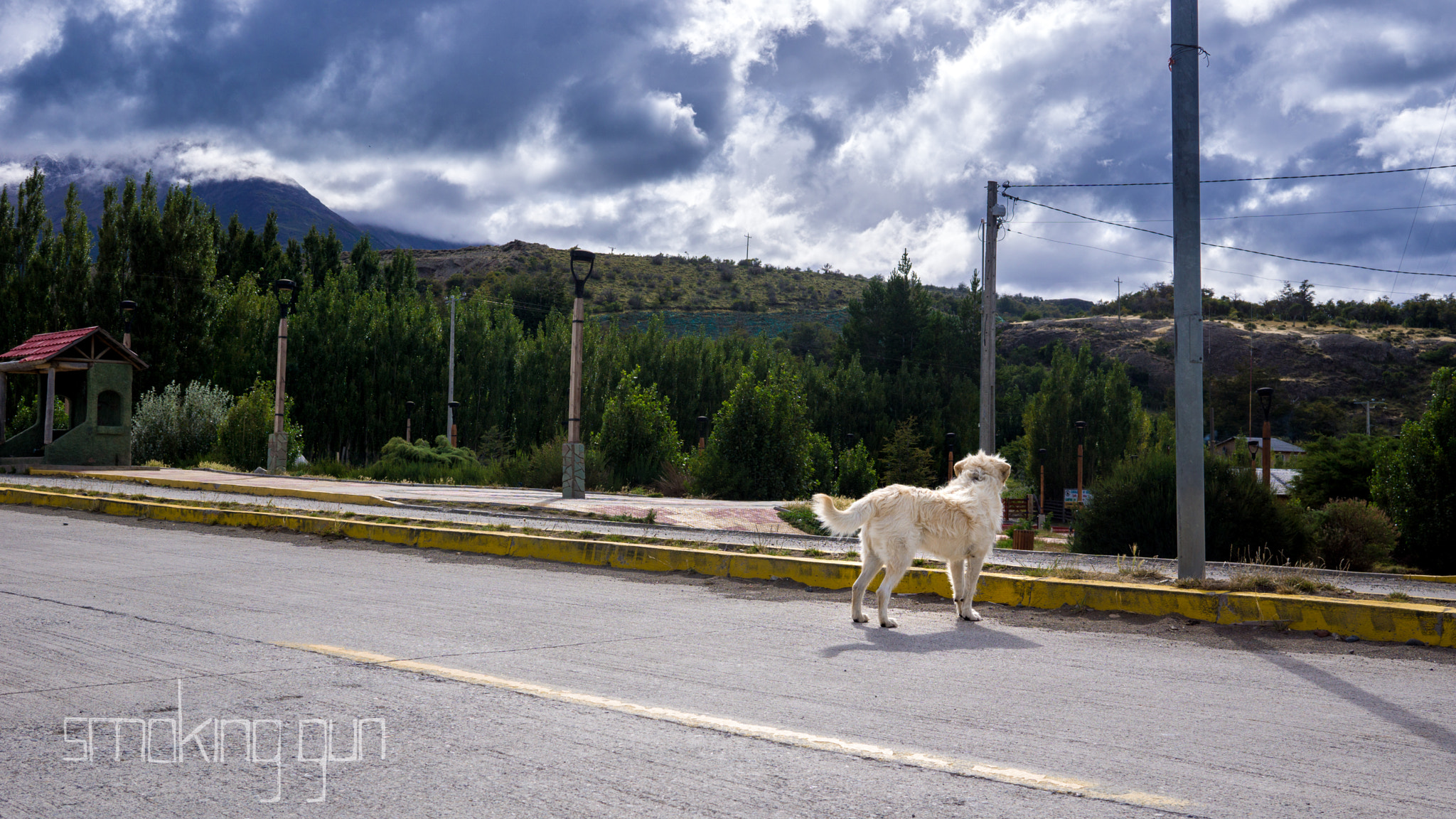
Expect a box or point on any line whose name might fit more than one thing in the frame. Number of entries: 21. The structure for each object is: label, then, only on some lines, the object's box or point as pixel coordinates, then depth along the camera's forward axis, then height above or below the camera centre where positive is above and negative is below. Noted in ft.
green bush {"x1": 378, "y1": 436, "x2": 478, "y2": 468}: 112.06 -0.78
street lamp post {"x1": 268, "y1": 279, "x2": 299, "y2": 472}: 98.02 +1.92
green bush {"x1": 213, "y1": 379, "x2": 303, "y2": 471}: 109.40 +1.21
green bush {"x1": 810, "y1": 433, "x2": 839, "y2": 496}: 93.71 -0.53
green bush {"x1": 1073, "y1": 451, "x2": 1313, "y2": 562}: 49.85 -2.82
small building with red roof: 94.07 +4.29
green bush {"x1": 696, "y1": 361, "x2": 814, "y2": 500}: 86.69 +0.99
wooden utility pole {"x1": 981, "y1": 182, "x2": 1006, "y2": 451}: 88.84 +10.86
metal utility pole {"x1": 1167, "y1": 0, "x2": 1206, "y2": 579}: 27.63 +4.65
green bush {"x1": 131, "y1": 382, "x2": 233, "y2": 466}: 110.63 +1.83
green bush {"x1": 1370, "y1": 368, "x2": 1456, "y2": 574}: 56.85 -1.20
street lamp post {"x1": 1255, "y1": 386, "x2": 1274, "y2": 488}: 79.97 +5.29
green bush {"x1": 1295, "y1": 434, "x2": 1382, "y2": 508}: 80.74 -0.57
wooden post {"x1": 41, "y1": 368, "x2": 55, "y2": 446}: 94.89 +3.97
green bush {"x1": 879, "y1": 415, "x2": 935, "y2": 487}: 137.39 -0.84
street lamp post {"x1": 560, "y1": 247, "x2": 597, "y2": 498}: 65.46 +0.35
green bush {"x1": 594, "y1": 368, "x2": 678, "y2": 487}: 92.22 +1.06
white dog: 23.39 -1.66
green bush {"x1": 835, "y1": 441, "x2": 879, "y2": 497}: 112.27 -2.06
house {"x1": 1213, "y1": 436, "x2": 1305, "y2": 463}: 199.00 +2.94
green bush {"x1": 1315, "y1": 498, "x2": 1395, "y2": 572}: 55.11 -4.03
